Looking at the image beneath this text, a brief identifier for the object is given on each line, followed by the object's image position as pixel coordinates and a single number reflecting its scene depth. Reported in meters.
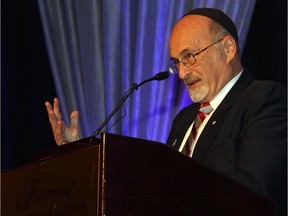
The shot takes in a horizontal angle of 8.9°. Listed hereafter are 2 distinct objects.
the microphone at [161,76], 4.26
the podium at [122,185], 3.77
